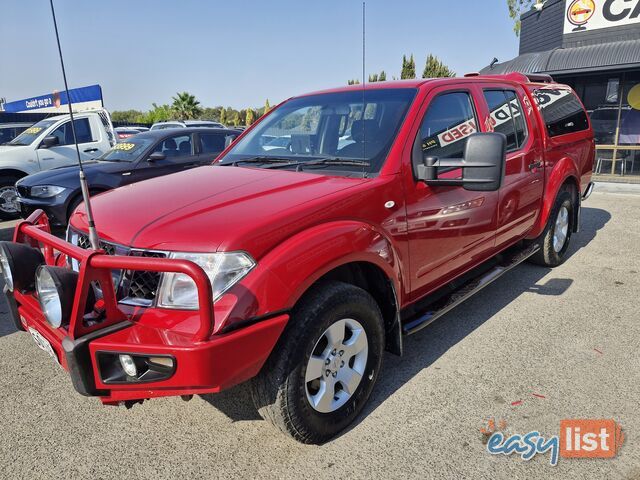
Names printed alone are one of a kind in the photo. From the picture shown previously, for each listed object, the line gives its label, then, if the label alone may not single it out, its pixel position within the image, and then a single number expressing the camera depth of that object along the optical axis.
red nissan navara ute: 1.94
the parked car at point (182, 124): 18.00
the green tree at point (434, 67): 30.22
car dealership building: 11.83
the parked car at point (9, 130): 11.91
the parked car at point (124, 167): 6.70
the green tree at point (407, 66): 20.50
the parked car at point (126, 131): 20.11
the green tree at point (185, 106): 54.31
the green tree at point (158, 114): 56.47
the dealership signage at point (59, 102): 11.76
